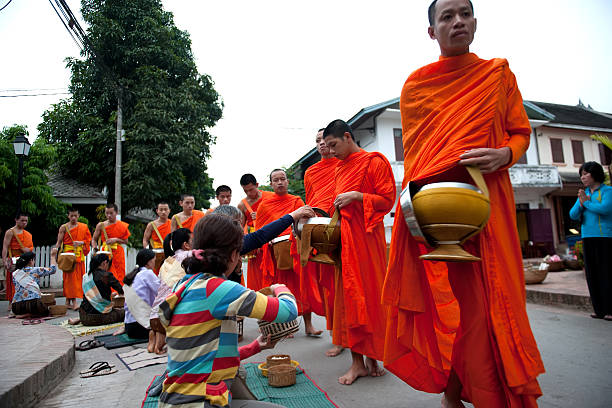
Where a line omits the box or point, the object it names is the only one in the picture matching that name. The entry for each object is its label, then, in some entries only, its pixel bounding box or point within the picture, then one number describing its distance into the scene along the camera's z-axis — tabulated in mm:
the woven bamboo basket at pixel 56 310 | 7277
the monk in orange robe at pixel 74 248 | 8484
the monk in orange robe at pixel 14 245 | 8352
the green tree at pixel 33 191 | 12523
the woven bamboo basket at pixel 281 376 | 2895
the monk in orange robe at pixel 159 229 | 7504
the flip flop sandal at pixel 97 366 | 3760
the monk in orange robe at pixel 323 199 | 3568
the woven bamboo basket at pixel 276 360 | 3076
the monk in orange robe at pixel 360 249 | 2922
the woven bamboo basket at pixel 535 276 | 7072
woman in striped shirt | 1617
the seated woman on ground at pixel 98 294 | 5832
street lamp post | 9117
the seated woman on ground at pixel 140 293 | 4523
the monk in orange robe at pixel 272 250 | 4605
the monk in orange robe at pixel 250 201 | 5379
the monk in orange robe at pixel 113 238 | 8320
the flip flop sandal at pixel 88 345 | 4643
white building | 18516
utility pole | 13297
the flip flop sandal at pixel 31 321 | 6190
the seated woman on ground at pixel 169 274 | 3844
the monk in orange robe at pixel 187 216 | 6727
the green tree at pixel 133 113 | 14734
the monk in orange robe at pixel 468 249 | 1730
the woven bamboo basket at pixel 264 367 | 3094
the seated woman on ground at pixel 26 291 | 6664
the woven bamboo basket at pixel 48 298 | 7456
